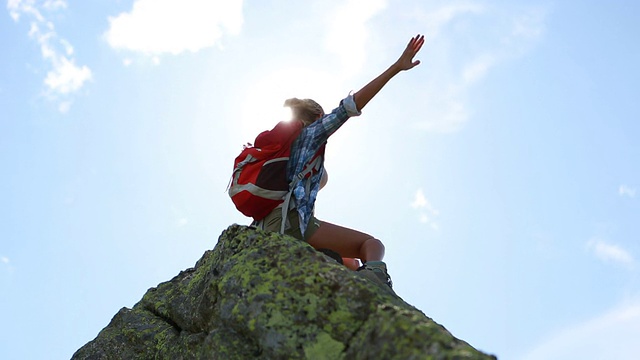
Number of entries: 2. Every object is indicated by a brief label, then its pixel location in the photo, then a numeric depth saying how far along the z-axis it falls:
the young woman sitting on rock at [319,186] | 8.29
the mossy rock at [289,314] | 4.66
